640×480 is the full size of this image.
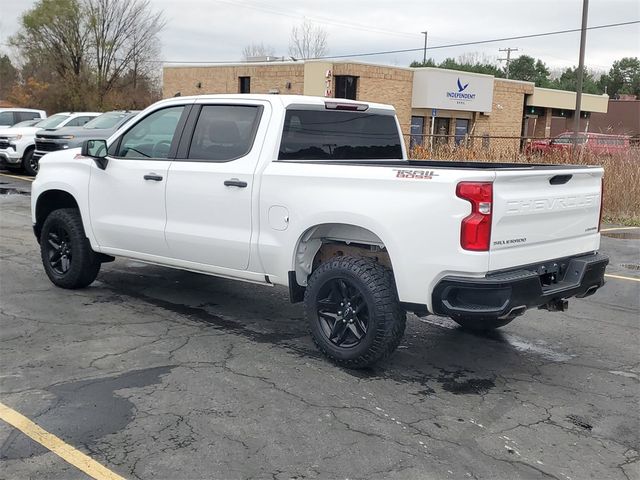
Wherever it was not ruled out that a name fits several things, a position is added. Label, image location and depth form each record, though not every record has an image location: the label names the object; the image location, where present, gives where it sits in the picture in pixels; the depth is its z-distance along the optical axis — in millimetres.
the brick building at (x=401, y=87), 37688
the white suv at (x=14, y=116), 22812
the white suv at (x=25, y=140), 19625
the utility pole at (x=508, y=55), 83812
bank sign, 41188
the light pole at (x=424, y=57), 73725
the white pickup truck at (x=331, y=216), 4332
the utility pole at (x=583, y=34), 24938
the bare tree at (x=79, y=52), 46469
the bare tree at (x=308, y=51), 66938
